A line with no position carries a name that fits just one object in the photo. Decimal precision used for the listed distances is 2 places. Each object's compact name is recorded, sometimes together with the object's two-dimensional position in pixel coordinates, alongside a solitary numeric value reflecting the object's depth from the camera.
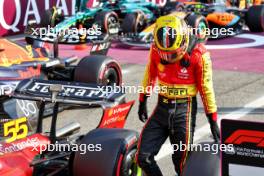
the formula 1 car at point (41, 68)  9.68
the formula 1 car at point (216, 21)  19.49
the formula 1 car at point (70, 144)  6.20
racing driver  6.46
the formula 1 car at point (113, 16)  20.75
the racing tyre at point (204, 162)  5.77
